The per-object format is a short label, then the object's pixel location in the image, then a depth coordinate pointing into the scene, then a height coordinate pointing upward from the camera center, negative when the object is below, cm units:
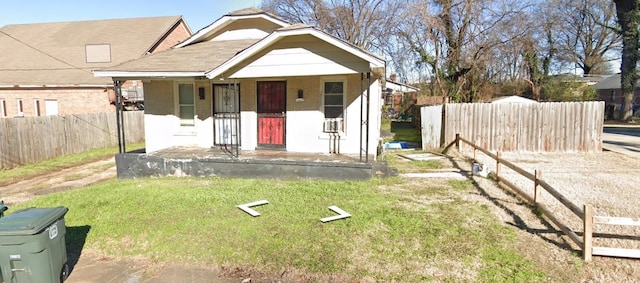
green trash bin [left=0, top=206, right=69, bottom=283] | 356 -144
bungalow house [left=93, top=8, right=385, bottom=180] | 846 +53
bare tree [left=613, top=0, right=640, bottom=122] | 2609 +524
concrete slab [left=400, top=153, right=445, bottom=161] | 1194 -162
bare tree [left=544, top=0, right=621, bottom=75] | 3994 +974
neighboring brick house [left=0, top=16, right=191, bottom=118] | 2056 +391
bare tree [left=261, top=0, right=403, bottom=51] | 2964 +815
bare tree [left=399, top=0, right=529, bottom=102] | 2169 +503
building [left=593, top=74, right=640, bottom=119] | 3931 +251
